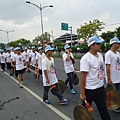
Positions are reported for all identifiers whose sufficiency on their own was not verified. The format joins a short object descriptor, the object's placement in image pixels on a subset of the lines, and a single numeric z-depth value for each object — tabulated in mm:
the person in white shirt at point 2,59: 12409
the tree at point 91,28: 35619
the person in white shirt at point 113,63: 4059
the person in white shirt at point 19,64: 7953
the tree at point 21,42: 81619
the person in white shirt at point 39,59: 8516
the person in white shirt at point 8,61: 11802
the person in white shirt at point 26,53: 12212
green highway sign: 28281
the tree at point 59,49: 31988
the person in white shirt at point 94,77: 3092
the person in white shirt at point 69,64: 6242
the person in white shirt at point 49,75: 5047
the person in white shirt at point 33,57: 10860
